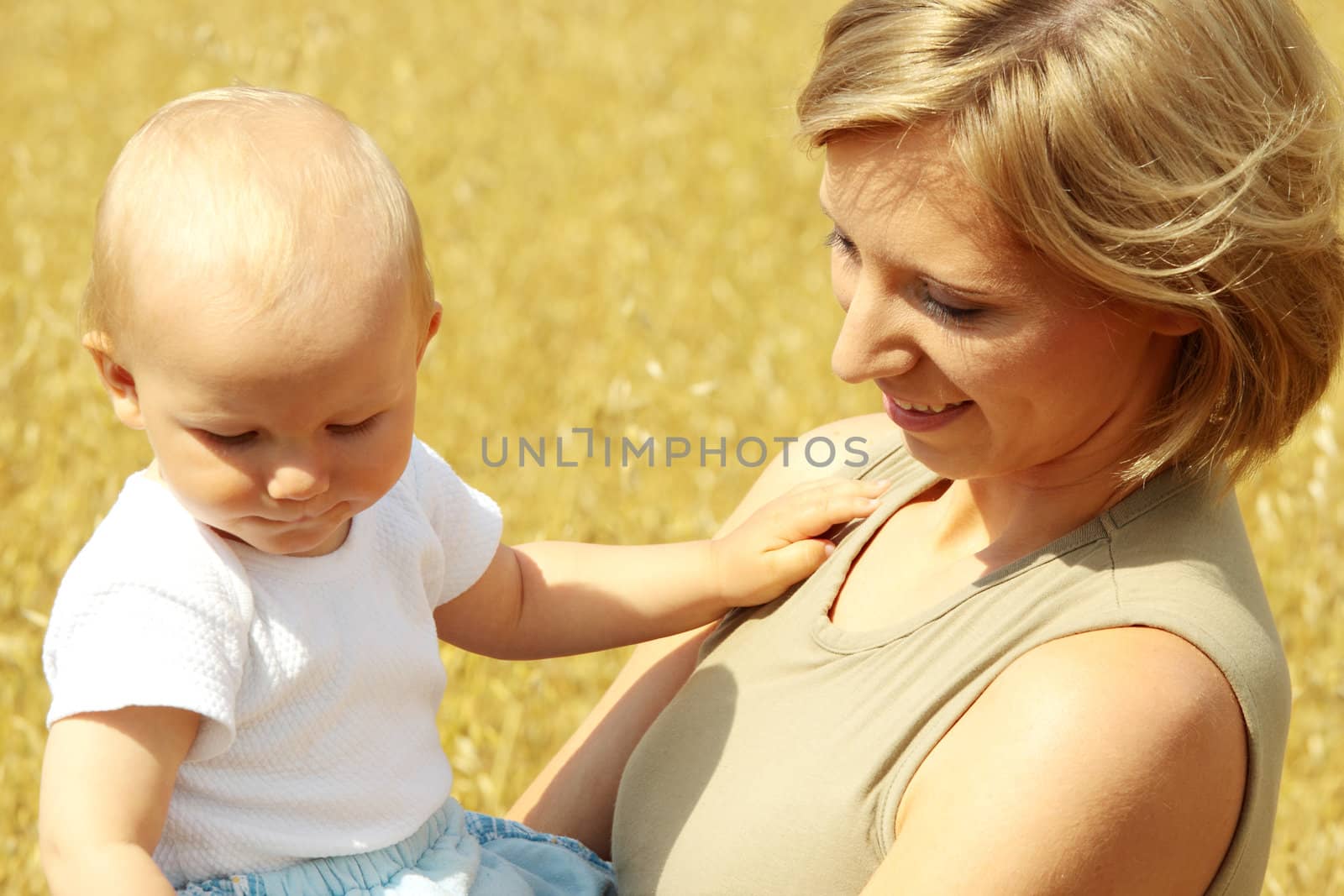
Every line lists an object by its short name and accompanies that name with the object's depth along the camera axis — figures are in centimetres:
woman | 166
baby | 165
